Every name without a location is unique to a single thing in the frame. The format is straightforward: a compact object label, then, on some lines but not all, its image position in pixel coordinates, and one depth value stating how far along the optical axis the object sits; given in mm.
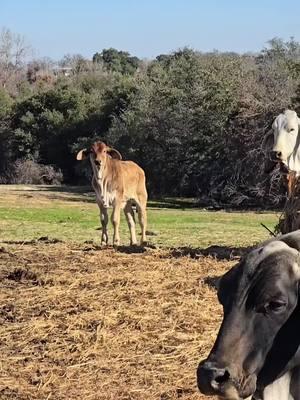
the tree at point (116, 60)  94994
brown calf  17938
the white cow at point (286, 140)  11633
